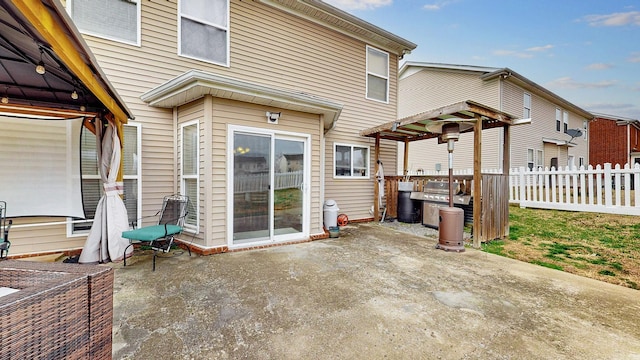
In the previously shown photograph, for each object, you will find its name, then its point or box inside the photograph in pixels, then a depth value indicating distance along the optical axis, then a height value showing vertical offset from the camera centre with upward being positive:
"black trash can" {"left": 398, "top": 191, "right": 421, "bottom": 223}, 7.27 -0.84
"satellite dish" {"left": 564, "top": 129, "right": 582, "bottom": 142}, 14.14 +2.41
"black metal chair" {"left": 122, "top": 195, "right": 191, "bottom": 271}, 4.40 -0.64
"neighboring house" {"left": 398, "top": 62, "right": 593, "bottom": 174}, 11.32 +3.48
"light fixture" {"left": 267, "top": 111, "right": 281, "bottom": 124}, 4.75 +1.10
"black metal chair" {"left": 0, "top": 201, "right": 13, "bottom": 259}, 2.91 -0.67
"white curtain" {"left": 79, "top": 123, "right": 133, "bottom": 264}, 3.87 -0.56
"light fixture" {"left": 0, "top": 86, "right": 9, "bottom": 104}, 3.38 +1.03
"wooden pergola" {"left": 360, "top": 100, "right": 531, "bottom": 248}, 4.77 +1.16
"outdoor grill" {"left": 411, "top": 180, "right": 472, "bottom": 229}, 6.30 -0.49
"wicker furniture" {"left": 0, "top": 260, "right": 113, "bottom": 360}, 0.96 -0.55
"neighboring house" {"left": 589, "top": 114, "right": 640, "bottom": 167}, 19.12 +2.85
